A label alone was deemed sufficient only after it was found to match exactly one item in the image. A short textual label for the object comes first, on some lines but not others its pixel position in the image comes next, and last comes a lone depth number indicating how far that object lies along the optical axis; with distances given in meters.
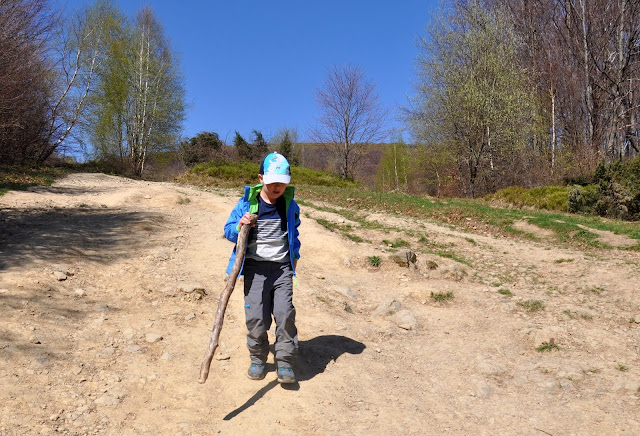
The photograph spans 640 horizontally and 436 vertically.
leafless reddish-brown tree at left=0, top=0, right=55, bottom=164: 11.85
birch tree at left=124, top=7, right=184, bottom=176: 27.38
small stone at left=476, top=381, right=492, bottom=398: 4.17
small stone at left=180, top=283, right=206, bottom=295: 5.24
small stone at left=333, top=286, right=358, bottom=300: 6.40
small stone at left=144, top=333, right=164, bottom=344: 4.12
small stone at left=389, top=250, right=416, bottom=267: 7.71
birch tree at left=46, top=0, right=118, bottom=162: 20.73
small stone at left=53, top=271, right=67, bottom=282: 4.95
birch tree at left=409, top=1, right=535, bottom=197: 23.48
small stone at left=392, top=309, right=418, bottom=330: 5.66
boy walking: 3.65
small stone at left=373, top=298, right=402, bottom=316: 6.00
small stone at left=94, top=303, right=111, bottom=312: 4.52
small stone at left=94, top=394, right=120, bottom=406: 3.19
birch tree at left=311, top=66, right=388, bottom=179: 30.74
